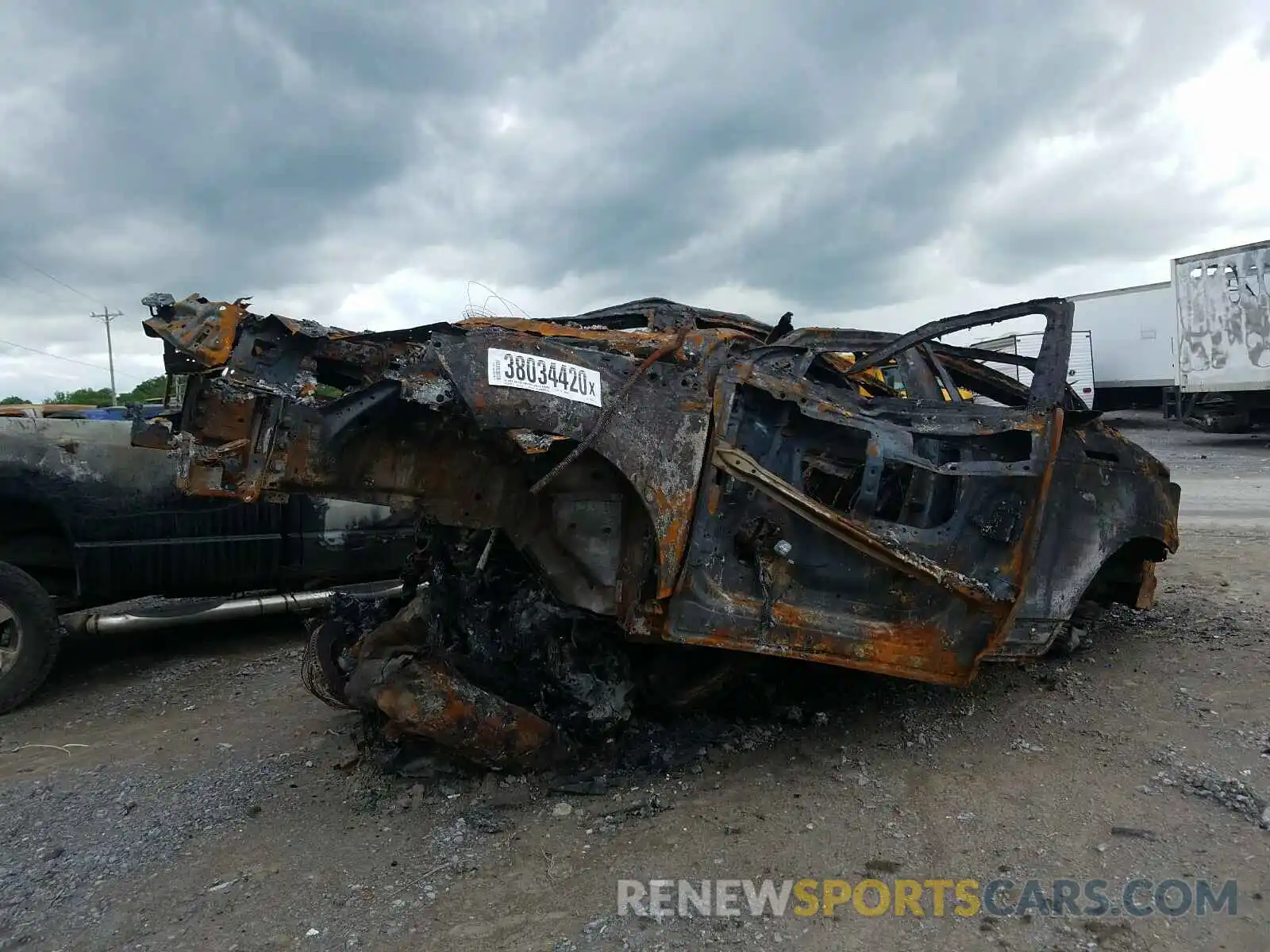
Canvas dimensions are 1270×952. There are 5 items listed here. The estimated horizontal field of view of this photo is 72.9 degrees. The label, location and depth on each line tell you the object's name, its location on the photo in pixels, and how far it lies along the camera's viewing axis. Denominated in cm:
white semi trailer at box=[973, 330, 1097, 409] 1898
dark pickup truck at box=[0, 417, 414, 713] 458
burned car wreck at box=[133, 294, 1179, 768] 285
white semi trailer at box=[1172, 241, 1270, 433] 1424
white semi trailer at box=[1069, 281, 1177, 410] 1880
